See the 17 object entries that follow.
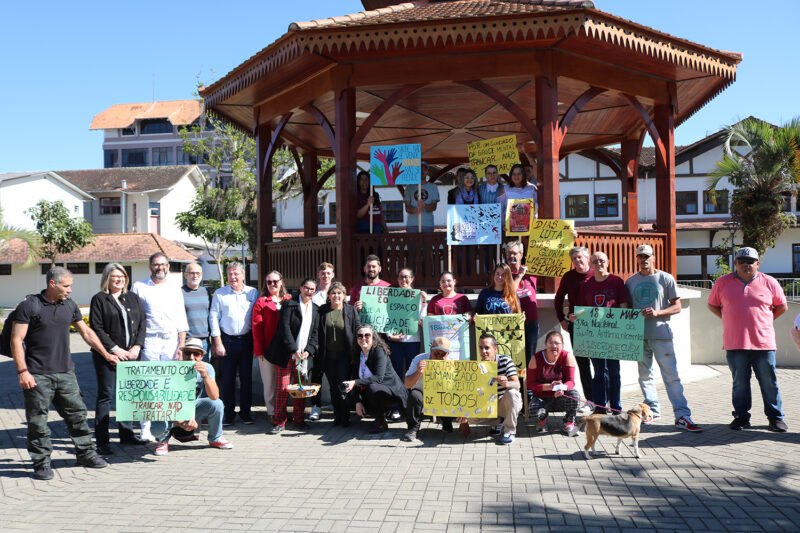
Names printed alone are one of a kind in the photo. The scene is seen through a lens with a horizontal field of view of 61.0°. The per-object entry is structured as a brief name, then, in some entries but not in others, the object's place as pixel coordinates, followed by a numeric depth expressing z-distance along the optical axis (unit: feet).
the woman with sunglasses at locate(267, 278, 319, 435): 25.43
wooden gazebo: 29.27
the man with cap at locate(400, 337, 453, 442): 23.73
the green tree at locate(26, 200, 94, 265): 124.77
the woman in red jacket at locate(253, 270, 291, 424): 26.07
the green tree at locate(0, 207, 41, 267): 75.20
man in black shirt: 19.53
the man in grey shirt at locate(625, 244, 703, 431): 24.38
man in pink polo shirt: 23.65
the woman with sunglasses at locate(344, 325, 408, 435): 24.77
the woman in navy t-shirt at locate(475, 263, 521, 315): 25.39
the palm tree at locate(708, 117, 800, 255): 77.30
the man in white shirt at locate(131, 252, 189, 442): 23.82
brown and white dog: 20.57
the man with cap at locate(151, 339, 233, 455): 22.12
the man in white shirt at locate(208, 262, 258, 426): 26.48
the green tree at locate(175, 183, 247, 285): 118.83
